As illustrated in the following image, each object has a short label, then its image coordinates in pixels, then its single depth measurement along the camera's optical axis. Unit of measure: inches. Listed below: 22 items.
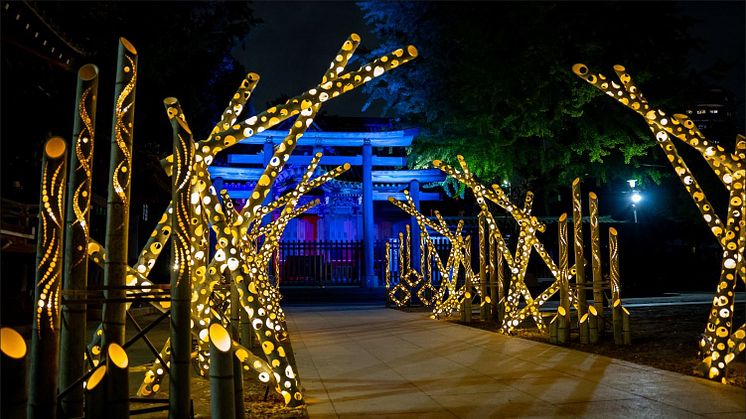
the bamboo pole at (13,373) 95.6
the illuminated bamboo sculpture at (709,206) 213.2
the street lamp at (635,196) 756.6
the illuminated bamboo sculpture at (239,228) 153.1
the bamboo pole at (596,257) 316.8
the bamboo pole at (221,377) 113.3
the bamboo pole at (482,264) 441.7
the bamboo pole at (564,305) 315.3
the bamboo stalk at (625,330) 303.4
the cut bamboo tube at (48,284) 109.7
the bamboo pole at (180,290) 122.0
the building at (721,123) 798.5
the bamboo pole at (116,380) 112.0
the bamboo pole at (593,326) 313.4
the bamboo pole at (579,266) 314.2
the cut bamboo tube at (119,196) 131.0
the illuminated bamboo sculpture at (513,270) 316.8
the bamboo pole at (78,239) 129.5
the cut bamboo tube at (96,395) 116.3
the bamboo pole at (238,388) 145.8
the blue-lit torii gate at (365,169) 764.6
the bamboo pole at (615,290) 301.6
